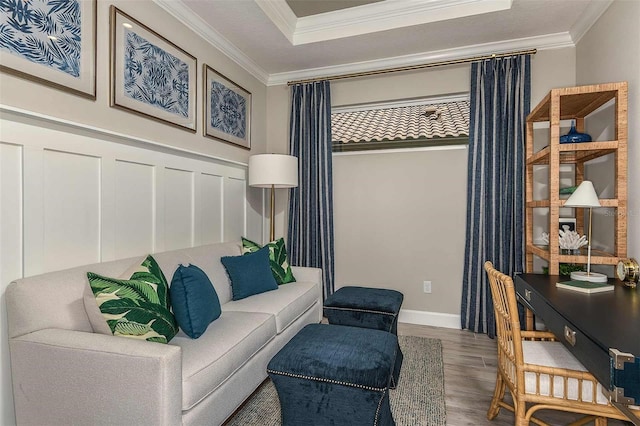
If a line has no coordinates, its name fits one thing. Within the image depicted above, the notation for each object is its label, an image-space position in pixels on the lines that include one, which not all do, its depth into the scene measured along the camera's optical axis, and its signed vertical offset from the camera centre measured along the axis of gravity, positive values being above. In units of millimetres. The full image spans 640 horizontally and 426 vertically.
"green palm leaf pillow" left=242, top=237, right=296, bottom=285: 2902 -441
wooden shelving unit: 2084 +391
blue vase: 2273 +480
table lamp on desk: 1969 +44
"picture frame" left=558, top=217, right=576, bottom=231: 2857 -105
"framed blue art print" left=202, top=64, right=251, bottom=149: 2984 +934
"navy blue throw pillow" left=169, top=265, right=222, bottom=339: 1732 -486
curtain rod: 3069 +1385
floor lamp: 3201 +358
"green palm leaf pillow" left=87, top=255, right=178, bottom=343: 1459 -435
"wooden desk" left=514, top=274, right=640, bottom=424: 952 -424
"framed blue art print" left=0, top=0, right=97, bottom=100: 1575 +815
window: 3434 +891
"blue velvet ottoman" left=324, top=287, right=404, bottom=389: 2477 -741
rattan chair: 1366 -689
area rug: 1848 -1124
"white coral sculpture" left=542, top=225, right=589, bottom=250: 2205 -201
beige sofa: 1273 -655
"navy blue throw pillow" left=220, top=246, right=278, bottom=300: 2541 -501
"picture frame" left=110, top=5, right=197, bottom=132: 2096 +920
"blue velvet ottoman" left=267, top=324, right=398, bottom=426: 1460 -752
